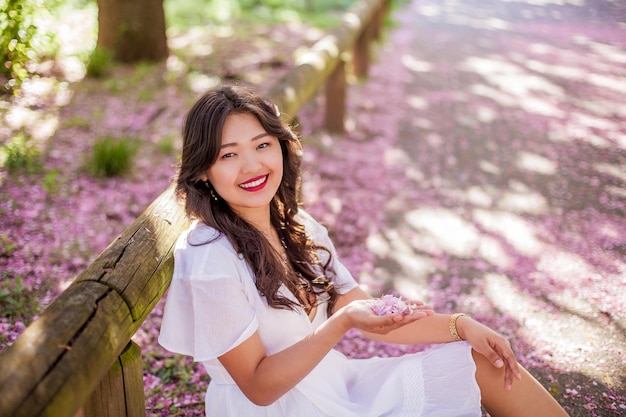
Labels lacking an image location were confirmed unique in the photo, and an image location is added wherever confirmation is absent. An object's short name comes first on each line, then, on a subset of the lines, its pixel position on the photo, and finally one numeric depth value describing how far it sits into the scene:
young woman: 1.93
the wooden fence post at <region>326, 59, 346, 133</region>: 6.82
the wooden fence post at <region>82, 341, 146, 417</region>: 1.91
